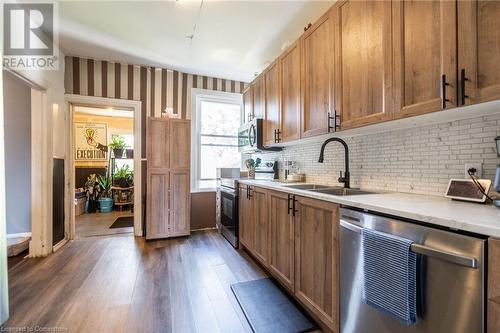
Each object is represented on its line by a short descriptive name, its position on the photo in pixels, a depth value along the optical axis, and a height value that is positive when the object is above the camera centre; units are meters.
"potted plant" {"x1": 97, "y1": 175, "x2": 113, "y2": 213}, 5.25 -0.69
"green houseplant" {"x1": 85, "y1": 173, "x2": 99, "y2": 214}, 5.22 -0.63
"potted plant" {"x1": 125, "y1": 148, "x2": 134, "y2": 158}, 6.00 +0.37
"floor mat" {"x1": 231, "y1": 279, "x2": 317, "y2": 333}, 1.57 -1.09
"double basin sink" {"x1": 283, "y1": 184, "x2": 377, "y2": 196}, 1.82 -0.21
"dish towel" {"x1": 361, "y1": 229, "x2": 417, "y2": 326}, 0.93 -0.48
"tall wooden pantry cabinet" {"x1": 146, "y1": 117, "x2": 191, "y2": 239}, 3.34 -0.17
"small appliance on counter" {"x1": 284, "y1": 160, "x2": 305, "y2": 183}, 2.74 -0.09
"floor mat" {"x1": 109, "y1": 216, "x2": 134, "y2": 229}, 4.10 -1.06
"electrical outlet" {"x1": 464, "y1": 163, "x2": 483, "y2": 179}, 1.23 -0.01
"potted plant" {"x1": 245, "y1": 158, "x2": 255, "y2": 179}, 3.67 -0.03
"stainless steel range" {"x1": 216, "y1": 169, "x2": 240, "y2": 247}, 3.06 -0.56
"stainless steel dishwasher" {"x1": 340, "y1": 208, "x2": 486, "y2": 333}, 0.77 -0.43
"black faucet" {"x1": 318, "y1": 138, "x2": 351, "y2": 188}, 1.96 -0.08
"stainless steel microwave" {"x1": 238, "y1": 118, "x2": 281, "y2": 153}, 3.00 +0.42
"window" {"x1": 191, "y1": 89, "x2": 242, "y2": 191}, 3.95 +0.57
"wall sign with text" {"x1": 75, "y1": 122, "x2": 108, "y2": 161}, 5.89 +0.66
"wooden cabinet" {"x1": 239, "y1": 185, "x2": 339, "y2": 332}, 1.41 -0.63
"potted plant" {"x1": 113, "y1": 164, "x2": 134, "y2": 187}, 5.52 -0.26
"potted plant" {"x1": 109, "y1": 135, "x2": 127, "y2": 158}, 5.87 +0.53
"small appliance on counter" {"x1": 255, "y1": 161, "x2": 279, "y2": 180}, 3.25 -0.07
